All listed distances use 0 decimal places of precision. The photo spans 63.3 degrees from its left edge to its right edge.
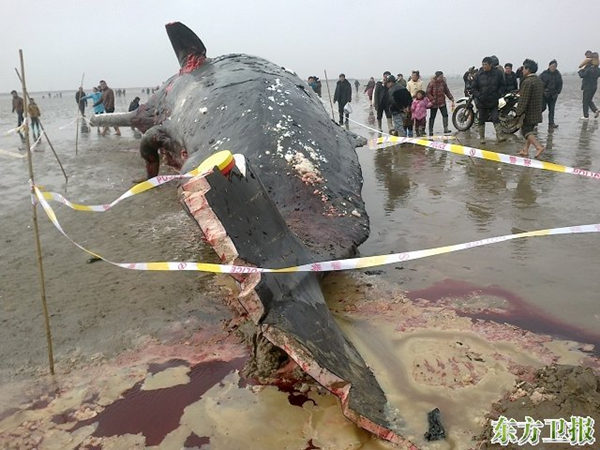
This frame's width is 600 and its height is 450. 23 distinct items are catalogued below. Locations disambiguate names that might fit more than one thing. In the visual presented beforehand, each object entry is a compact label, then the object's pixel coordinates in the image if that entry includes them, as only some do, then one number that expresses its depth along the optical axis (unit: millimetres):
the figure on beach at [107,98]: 20094
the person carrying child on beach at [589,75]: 15594
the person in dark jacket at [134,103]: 21694
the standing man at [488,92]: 11711
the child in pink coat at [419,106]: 13680
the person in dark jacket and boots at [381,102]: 14697
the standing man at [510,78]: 14367
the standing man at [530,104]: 10203
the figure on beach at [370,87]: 27531
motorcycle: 12953
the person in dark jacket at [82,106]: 23972
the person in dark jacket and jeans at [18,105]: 20969
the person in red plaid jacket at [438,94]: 14648
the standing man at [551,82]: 14578
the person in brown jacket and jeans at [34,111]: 13236
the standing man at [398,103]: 12927
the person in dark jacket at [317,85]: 20859
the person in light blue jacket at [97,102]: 19609
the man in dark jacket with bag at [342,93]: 18178
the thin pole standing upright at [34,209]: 3543
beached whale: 2826
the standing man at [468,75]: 18647
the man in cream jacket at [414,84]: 15617
